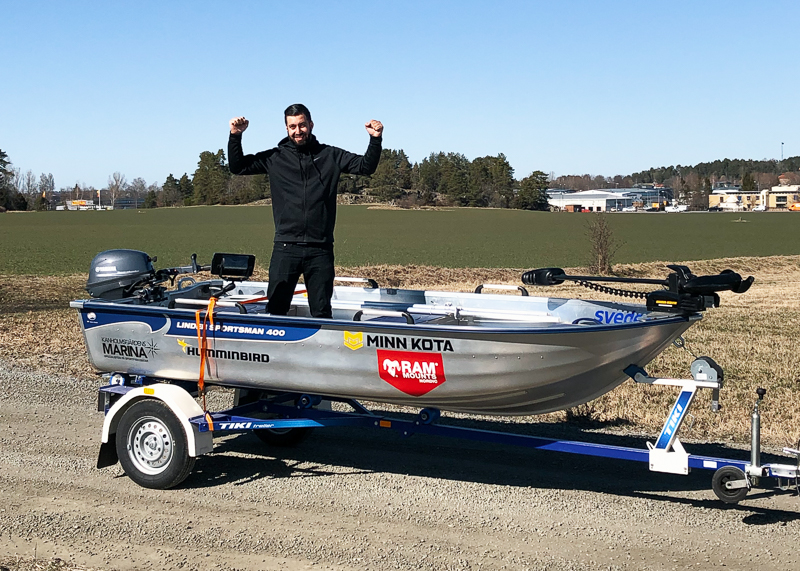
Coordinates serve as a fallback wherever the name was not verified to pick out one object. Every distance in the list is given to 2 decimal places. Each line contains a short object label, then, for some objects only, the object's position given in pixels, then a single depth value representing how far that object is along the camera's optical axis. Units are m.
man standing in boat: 5.68
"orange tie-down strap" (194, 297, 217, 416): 5.60
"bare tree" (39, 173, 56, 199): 177.38
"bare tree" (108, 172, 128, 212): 178.88
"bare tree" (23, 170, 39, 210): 161.06
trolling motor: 4.77
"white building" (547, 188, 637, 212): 150.00
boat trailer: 4.82
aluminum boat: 4.88
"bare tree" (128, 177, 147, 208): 179.75
